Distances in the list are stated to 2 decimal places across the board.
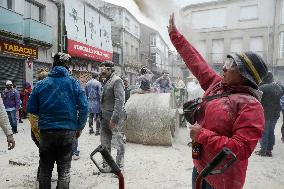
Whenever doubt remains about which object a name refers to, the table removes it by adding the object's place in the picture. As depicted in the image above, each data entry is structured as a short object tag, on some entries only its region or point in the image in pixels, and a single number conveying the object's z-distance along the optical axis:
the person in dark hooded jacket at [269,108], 6.92
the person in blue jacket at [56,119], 3.43
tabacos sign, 14.71
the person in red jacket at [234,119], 1.80
